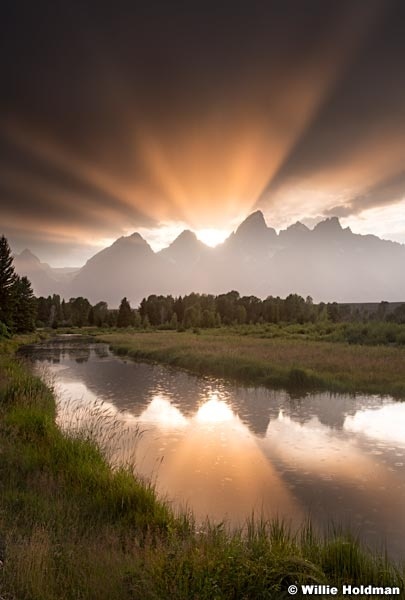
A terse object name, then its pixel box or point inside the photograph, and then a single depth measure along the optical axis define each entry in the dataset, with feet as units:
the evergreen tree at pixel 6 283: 198.29
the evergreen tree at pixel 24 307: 258.98
